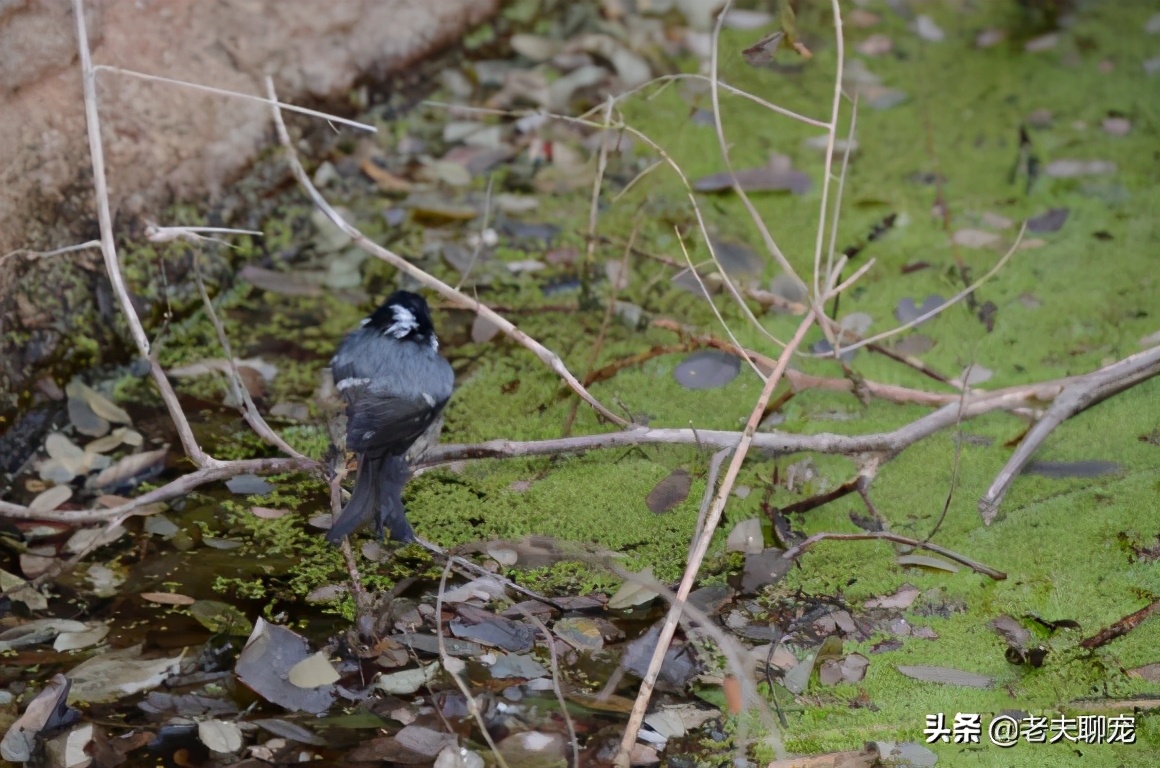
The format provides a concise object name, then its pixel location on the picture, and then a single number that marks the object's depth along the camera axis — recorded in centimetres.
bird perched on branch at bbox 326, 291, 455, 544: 507
